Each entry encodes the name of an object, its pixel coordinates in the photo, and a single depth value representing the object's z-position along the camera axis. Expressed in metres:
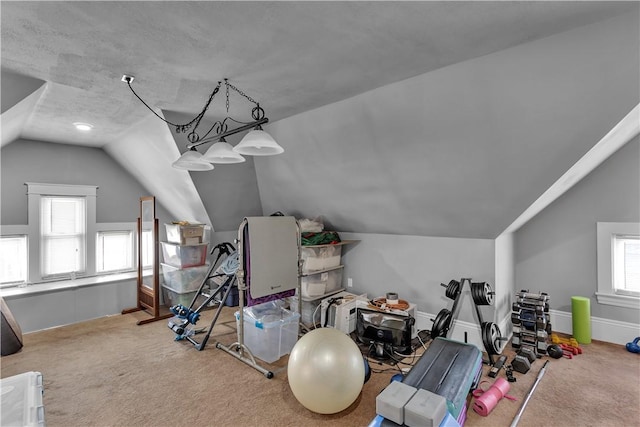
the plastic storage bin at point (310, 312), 4.19
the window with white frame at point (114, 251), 4.83
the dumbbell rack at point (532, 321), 3.30
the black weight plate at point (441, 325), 3.18
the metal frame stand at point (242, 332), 2.99
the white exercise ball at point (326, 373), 2.22
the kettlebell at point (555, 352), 3.20
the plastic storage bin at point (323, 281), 4.18
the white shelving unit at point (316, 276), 4.15
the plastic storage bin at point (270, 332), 3.24
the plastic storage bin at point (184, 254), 4.81
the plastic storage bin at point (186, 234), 4.75
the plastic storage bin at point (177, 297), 4.83
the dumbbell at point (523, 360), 2.95
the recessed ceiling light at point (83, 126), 3.61
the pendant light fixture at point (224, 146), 2.29
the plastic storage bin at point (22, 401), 1.86
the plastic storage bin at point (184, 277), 4.79
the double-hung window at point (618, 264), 3.50
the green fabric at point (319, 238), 4.23
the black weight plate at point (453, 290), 3.33
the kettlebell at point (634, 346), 3.28
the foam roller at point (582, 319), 3.54
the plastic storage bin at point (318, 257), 4.14
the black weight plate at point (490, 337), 3.04
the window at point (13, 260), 4.05
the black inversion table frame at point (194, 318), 3.54
